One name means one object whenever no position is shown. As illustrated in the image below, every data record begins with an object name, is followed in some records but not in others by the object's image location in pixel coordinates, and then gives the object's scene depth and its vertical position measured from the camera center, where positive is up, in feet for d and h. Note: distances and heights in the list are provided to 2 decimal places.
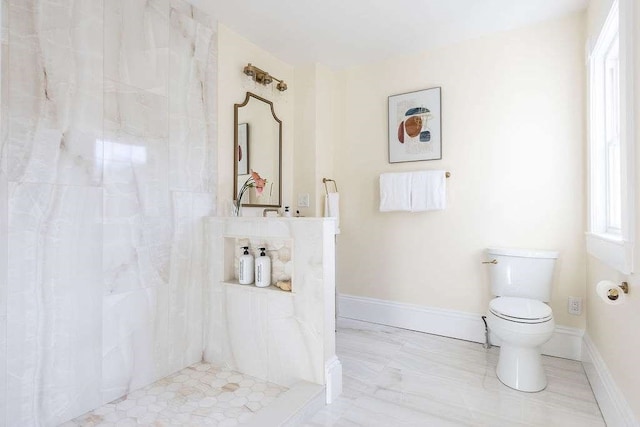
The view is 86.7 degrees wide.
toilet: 5.95 -1.74
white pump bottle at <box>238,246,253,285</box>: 6.62 -1.07
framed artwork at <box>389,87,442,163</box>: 8.70 +2.36
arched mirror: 8.02 +1.70
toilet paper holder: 4.28 -0.97
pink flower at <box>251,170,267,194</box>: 7.46 +0.74
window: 5.27 +1.26
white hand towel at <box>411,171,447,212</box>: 8.38 +0.63
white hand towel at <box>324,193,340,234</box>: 9.47 +0.30
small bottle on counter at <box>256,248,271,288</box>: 6.41 -1.06
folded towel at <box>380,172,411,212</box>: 8.75 +0.63
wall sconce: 8.10 +3.48
